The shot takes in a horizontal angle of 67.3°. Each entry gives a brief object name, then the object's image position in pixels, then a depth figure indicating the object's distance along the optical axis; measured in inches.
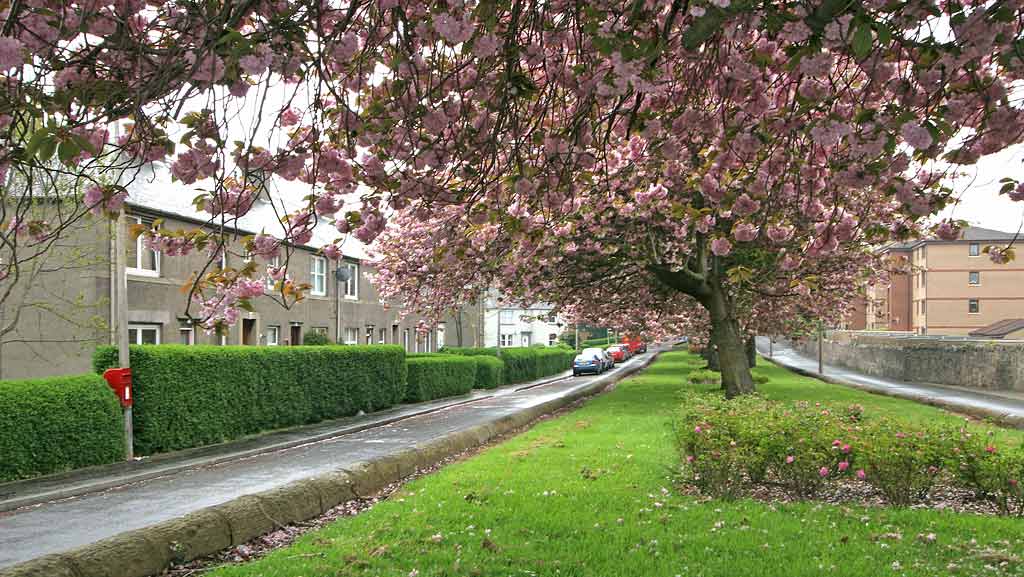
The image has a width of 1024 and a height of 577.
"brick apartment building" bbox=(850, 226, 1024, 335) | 2610.7
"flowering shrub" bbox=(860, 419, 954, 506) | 294.2
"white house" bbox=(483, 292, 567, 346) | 3014.3
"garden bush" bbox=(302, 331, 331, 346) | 1160.2
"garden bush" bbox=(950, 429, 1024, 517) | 281.6
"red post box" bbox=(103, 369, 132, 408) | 555.8
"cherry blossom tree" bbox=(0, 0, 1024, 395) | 161.2
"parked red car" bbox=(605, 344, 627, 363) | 2600.9
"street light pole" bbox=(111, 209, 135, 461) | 560.7
